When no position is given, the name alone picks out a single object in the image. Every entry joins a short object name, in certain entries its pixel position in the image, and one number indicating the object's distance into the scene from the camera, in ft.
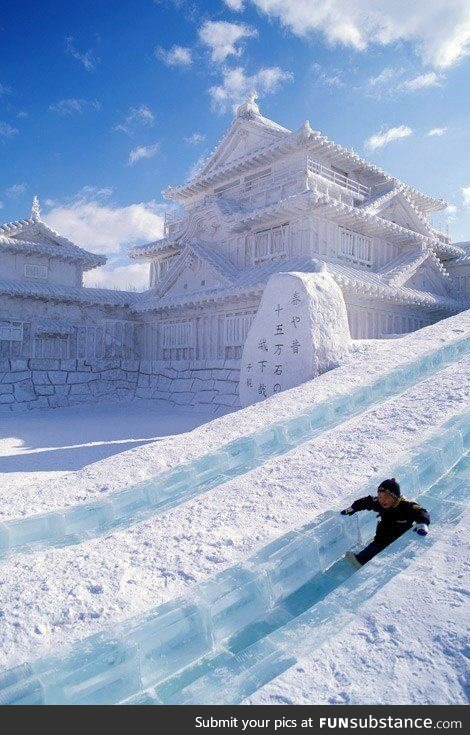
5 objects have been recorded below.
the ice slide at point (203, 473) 12.64
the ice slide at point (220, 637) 6.92
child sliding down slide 10.02
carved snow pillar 27.78
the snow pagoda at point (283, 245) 46.32
